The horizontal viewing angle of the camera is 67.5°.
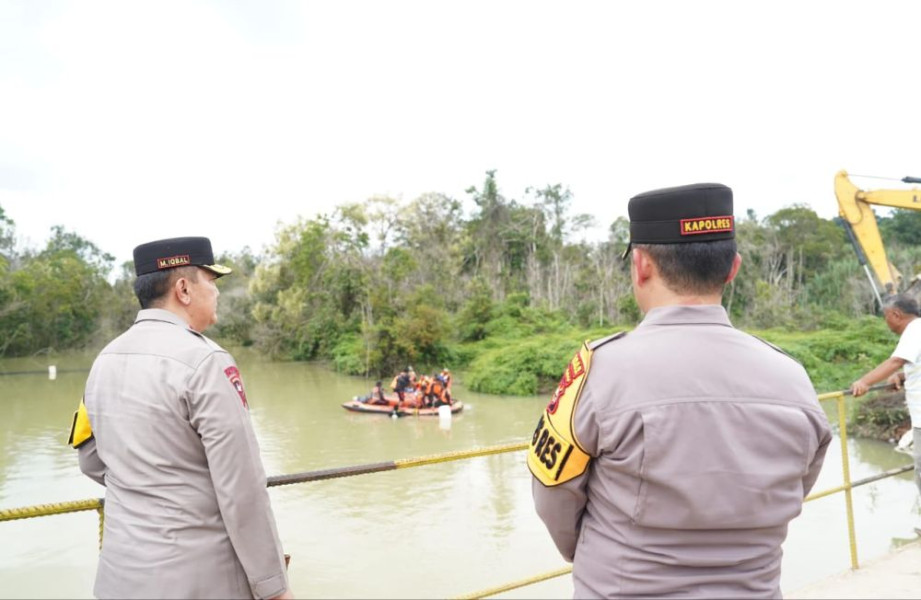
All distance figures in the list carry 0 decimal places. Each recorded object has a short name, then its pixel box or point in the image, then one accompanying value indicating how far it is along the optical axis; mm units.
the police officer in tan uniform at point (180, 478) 1521
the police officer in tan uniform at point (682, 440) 1184
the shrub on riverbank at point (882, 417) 12844
